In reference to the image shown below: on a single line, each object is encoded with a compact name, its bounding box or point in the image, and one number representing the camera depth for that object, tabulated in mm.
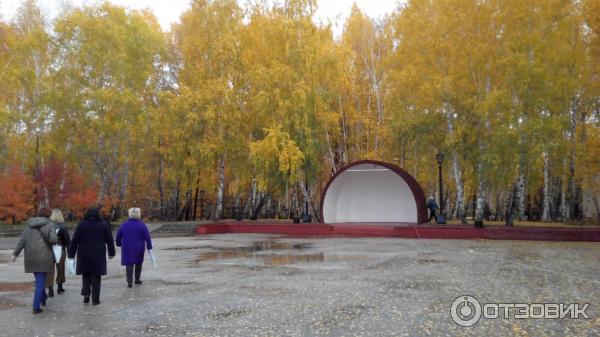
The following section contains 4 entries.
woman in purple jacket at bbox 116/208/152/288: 10602
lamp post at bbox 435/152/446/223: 28236
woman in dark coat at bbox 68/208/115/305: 8828
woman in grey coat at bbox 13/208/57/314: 8297
